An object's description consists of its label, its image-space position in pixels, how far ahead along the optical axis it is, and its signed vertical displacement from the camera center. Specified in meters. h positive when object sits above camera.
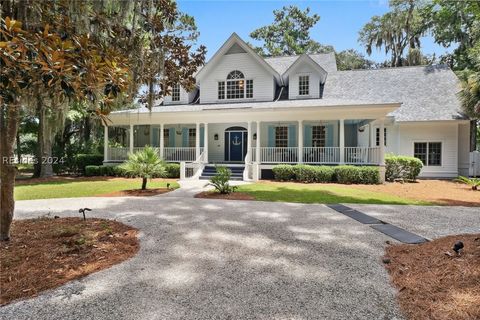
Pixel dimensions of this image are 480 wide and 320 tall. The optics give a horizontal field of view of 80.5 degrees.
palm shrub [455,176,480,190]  11.97 -1.13
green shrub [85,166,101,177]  17.14 -0.89
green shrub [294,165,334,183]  13.98 -0.83
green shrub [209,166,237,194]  10.04 -0.88
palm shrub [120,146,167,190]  10.93 -0.32
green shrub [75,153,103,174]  18.31 -0.24
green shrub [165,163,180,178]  15.84 -0.76
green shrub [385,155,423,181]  14.97 -0.56
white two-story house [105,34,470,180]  15.69 +2.16
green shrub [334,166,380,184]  13.58 -0.89
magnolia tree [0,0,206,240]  3.01 +1.49
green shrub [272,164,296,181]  14.48 -0.81
